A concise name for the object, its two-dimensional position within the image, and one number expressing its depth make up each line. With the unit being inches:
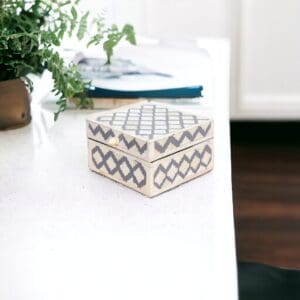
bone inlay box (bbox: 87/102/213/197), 42.6
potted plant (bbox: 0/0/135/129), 50.0
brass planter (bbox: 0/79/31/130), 51.7
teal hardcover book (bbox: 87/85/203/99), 56.8
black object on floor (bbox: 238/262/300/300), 53.3
